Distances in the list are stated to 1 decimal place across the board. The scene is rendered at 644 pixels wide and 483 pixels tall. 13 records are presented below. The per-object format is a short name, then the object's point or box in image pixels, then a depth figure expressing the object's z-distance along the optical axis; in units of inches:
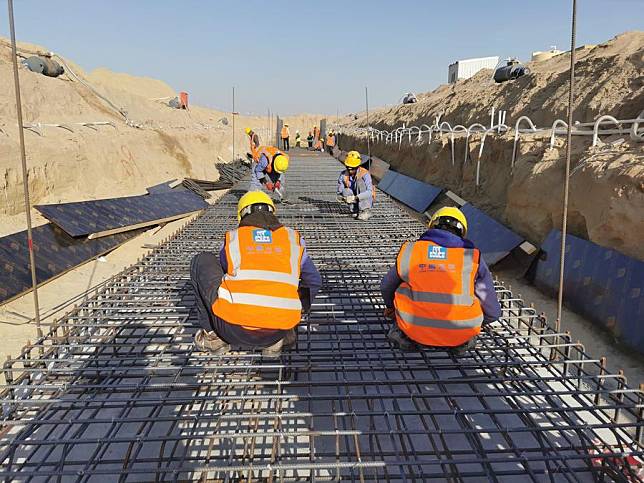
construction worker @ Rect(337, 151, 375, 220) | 309.3
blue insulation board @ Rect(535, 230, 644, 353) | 183.9
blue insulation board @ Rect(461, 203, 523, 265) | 286.9
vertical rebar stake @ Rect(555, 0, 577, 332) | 148.8
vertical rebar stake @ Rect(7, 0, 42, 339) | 144.4
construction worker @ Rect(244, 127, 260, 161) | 680.7
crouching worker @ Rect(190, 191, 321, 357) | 119.8
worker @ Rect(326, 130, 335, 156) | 973.5
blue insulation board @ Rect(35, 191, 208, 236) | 327.3
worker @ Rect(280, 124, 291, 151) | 1012.5
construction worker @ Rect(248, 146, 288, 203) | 331.1
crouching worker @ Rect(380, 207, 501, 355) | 121.3
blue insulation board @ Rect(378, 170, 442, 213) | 468.8
